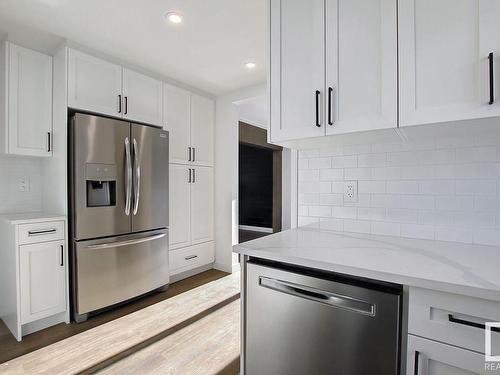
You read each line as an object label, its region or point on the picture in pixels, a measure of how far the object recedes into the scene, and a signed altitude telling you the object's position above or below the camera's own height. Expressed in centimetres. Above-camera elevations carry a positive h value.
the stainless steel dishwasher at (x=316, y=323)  88 -53
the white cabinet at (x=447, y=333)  75 -44
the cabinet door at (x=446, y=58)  93 +49
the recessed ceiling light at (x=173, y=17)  189 +123
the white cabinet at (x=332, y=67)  113 +56
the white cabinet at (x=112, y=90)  226 +91
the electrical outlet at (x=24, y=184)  247 +0
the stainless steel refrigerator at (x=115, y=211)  221 -24
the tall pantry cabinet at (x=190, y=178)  308 +9
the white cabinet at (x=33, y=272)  197 -70
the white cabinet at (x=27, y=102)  215 +71
